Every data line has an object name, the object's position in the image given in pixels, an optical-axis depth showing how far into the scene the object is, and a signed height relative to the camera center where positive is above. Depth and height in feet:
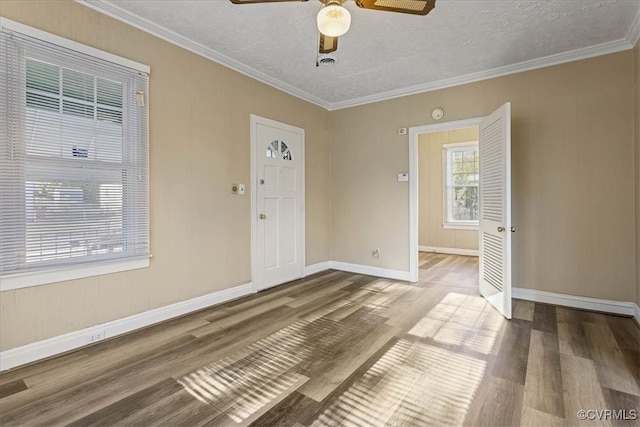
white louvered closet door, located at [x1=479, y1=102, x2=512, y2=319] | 9.70 -0.01
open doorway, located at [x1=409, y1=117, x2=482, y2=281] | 21.36 +0.64
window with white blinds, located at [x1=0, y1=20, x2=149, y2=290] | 6.86 +1.20
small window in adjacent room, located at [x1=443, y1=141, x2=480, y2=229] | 21.29 +1.78
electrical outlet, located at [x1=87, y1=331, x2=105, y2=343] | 8.01 -3.36
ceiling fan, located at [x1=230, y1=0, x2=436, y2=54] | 5.57 +3.90
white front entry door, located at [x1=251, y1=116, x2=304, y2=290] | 12.76 +0.33
